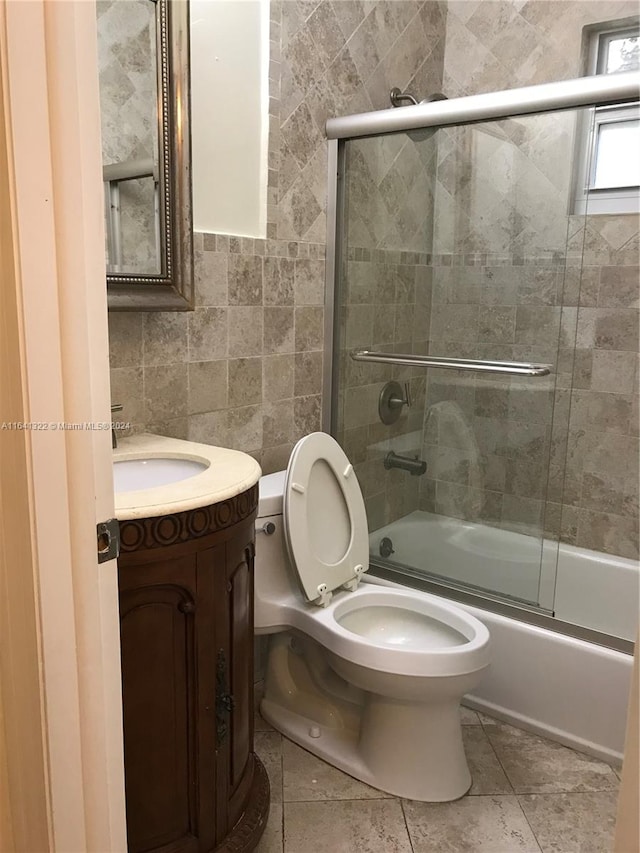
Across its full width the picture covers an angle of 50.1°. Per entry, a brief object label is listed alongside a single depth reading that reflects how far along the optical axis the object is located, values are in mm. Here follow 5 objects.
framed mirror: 1555
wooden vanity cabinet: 1204
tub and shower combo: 2041
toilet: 1715
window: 1979
